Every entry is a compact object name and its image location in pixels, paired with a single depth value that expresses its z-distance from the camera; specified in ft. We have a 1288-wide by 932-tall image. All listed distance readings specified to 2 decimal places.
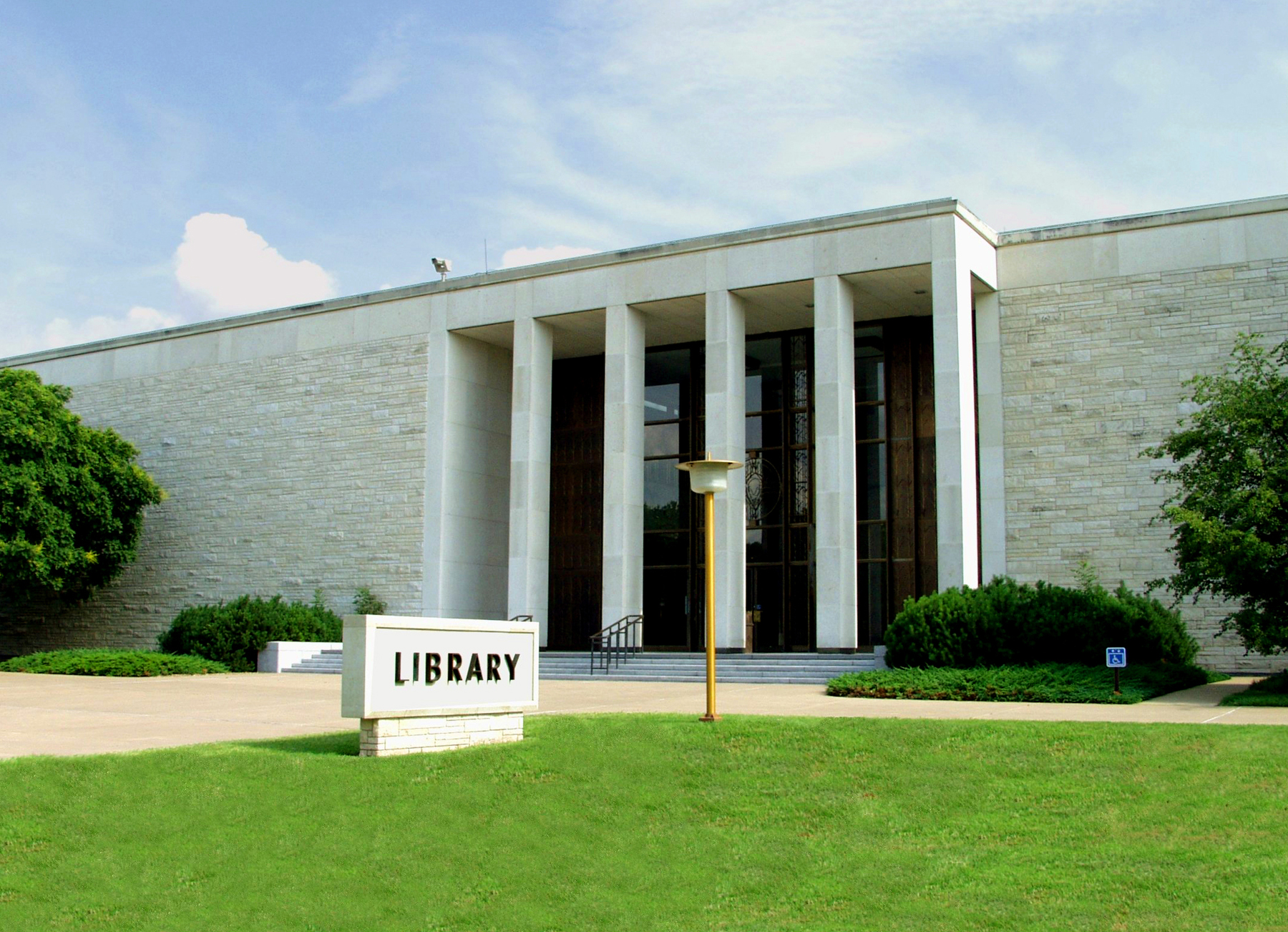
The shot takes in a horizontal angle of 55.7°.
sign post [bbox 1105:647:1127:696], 52.85
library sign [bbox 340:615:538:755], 35.29
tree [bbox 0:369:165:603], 93.45
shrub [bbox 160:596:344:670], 89.51
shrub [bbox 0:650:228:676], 82.58
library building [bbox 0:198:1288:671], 76.84
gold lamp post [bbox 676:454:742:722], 43.45
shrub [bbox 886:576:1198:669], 62.64
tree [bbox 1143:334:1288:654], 53.26
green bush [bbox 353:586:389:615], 95.30
